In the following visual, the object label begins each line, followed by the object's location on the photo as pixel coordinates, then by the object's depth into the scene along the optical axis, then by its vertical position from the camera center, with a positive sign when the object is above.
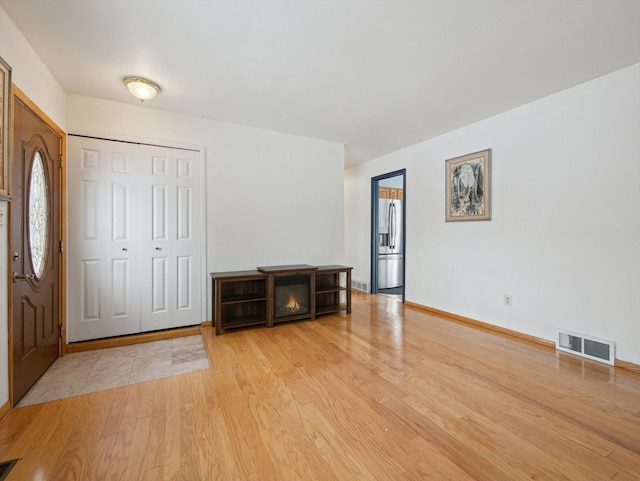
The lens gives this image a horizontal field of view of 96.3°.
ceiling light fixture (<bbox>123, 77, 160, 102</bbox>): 2.62 +1.40
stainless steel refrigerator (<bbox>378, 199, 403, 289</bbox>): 5.75 -0.09
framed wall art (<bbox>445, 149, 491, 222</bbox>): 3.54 +0.68
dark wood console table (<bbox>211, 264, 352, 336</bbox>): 3.36 -0.73
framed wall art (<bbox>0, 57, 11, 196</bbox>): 1.71 +0.68
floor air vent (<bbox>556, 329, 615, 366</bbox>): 2.55 -1.00
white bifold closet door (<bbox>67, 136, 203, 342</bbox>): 2.96 -0.03
